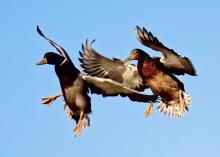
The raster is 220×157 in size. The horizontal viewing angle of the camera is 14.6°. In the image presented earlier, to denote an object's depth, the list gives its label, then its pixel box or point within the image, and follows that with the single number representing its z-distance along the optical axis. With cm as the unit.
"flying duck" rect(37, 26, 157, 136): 1188
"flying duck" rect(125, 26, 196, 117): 1320
